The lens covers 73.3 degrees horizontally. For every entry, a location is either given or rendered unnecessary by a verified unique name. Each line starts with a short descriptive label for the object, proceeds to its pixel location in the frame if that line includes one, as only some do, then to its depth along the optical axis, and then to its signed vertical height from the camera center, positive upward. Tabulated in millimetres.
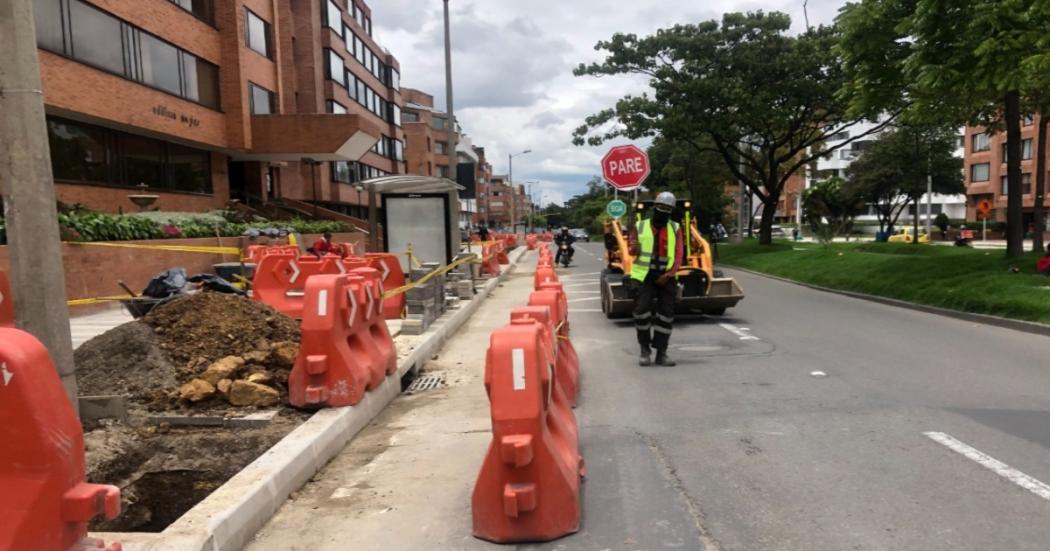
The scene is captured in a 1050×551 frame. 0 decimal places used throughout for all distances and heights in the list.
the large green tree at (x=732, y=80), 25812 +5074
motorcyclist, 29641 -785
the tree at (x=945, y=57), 10633 +2610
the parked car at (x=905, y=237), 40812 -1619
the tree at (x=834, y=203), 48719 +788
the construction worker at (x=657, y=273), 8000 -626
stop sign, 17375 +1298
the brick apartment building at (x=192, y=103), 17656 +4005
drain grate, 7636 -1776
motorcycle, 29438 -1403
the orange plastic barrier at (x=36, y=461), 2730 -892
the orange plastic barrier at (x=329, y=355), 5844 -1075
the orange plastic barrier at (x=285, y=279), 11375 -822
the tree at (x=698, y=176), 41219 +2481
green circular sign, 22078 +310
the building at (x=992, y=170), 53459 +3162
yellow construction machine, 11391 -1154
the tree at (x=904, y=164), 30000 +2251
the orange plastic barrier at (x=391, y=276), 12289 -918
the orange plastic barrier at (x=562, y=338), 6441 -1119
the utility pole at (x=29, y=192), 3973 +253
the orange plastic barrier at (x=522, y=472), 3713 -1347
